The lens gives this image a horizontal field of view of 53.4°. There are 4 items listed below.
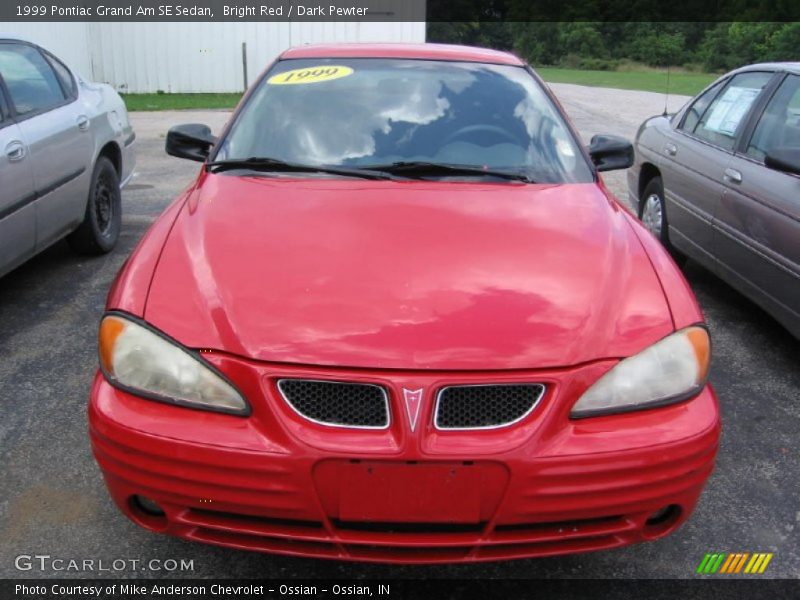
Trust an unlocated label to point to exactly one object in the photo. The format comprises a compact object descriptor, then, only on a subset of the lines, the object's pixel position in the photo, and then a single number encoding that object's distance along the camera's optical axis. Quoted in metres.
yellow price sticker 3.35
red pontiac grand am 1.86
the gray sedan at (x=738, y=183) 3.75
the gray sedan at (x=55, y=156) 4.11
